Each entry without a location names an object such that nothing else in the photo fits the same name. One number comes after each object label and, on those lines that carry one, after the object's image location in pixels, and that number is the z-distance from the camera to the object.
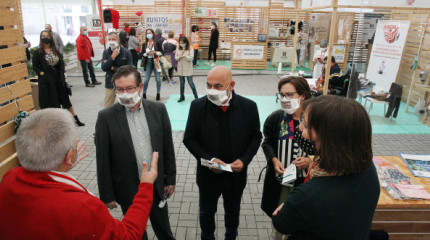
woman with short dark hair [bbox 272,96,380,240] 1.20
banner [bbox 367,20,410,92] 5.67
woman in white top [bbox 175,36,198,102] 7.51
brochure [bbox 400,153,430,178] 2.43
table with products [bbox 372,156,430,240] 2.12
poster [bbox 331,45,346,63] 11.78
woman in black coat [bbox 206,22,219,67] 13.15
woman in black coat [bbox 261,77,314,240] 2.38
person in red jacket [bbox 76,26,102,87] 9.38
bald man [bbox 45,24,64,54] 9.50
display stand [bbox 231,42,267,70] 12.66
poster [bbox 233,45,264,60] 12.70
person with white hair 1.13
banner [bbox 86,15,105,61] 11.26
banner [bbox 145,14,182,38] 12.51
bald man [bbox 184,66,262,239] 2.39
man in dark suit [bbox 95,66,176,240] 2.21
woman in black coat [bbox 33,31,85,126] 5.34
